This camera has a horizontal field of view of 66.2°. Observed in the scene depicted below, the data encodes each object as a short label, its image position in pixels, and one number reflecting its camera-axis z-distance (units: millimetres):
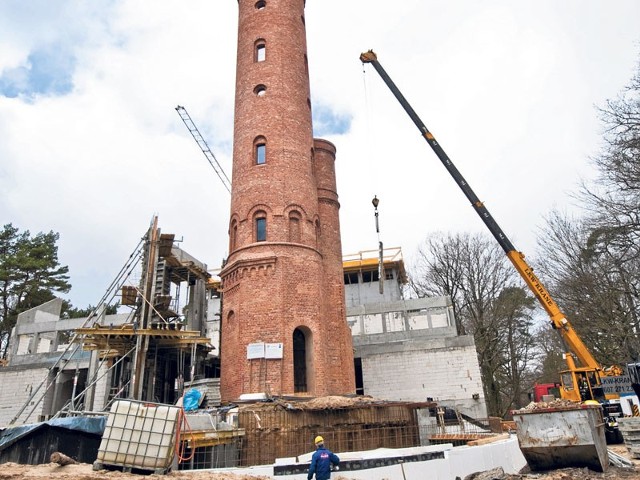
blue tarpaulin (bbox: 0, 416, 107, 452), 11984
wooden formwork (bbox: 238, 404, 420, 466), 13539
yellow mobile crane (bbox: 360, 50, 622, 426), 17203
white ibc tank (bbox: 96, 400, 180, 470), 9273
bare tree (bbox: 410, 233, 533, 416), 29875
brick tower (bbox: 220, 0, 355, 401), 16984
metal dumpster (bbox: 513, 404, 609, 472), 10773
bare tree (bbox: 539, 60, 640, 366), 16188
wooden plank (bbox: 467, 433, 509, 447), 13230
